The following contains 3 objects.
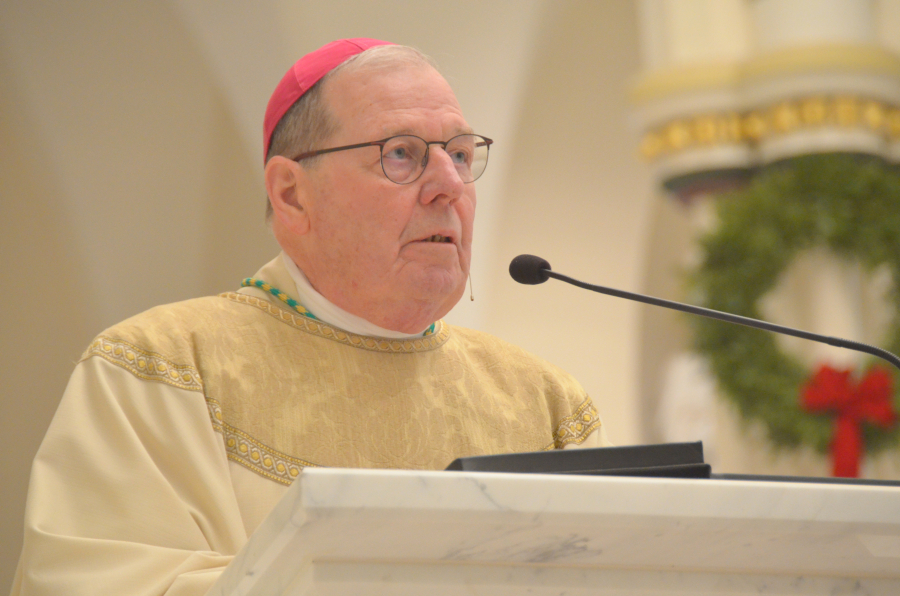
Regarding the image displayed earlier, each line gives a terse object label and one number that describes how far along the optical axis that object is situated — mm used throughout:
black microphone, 4594
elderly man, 4668
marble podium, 3831
